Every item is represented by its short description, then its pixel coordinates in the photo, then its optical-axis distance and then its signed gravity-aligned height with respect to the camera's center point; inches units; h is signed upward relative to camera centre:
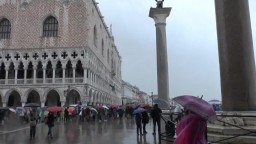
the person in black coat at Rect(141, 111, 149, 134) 368.5 -51.9
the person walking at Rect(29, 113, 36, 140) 362.5 -60.2
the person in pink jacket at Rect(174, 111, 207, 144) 108.7 -23.2
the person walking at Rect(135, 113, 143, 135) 362.1 -52.3
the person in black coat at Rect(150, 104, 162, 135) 335.7 -37.6
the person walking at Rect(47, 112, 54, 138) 379.2 -54.4
